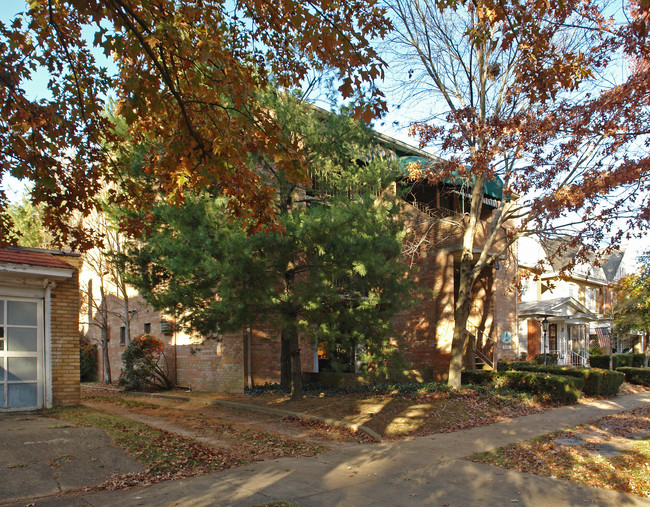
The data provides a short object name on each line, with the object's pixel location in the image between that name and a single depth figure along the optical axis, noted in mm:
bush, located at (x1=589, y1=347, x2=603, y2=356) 33750
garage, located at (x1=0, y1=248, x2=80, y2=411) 10555
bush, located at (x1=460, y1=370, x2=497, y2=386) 16923
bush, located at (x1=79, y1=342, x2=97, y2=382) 25422
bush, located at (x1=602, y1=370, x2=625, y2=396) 17328
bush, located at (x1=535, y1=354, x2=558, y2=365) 27505
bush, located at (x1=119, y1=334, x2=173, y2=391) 18109
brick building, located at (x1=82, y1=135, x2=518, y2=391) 17000
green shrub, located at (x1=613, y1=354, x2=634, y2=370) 28375
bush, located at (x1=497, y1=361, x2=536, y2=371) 20141
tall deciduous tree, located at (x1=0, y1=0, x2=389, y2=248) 6266
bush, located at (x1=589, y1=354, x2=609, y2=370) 27641
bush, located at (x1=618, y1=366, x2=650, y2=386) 21516
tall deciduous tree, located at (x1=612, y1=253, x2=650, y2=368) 23688
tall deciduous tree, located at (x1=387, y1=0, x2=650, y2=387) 8642
